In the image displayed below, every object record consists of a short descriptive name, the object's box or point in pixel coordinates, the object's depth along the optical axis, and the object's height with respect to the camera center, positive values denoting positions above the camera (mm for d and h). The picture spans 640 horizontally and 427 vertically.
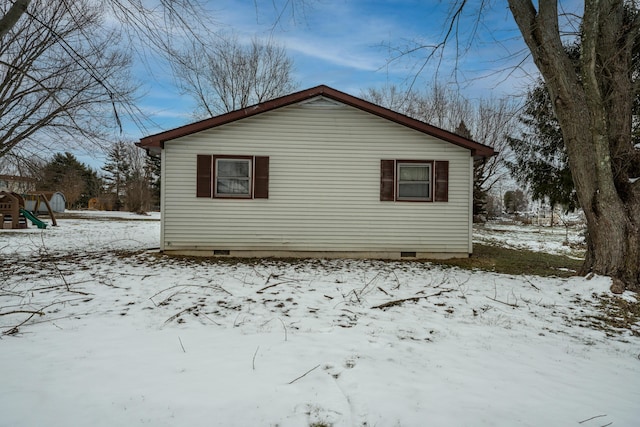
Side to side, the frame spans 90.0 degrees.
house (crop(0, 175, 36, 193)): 11489 +911
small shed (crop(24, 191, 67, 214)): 19609 +64
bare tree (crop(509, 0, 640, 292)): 5703 +1771
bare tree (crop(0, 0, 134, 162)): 9961 +3591
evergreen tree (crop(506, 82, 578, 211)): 9938 +1851
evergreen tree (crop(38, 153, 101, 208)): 31250 +2274
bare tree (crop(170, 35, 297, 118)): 20828 +8313
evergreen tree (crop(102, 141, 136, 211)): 38688 +4139
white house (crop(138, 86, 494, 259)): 8297 +661
